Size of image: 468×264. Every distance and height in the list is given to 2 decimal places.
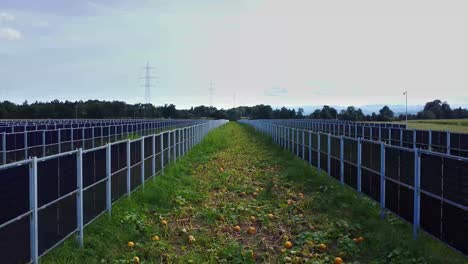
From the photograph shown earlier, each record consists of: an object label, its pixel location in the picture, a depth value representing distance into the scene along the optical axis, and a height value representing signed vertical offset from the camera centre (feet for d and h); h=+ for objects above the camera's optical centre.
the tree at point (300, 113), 474.49 +7.12
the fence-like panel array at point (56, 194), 15.98 -3.25
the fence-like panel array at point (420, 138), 50.46 -2.22
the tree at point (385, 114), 334.44 +4.66
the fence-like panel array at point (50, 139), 55.77 -2.88
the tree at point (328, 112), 386.32 +6.73
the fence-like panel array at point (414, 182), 20.12 -3.35
